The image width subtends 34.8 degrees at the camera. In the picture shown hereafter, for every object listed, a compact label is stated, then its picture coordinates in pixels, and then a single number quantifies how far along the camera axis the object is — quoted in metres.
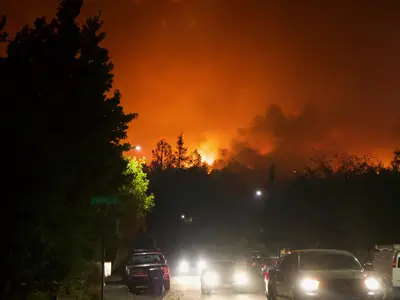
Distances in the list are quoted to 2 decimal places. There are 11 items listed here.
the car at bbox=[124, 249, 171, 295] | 26.69
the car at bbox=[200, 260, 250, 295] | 26.78
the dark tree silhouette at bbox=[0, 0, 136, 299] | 12.87
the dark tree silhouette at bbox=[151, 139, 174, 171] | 144.99
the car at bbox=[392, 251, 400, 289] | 23.81
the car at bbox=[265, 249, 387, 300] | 14.09
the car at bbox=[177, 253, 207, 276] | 57.12
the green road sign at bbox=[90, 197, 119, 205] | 15.45
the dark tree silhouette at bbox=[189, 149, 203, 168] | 147.25
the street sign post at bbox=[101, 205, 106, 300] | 15.47
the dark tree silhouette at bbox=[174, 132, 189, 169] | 147.12
